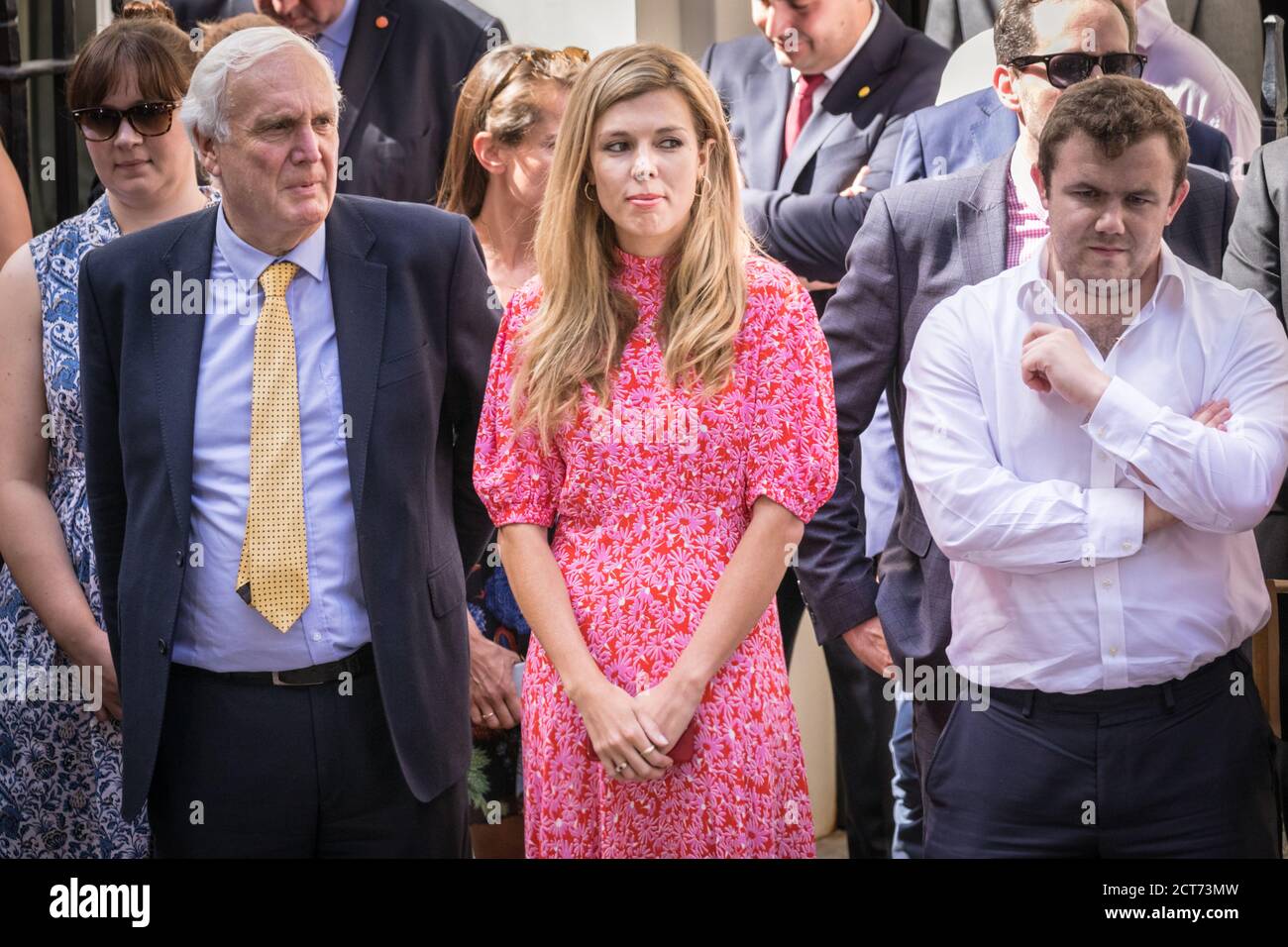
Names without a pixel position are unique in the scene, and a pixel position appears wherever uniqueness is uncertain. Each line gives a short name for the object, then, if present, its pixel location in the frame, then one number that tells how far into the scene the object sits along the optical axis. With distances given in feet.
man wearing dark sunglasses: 22.17
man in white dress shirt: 20.13
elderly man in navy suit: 20.68
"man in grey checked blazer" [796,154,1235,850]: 21.85
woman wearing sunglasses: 22.98
